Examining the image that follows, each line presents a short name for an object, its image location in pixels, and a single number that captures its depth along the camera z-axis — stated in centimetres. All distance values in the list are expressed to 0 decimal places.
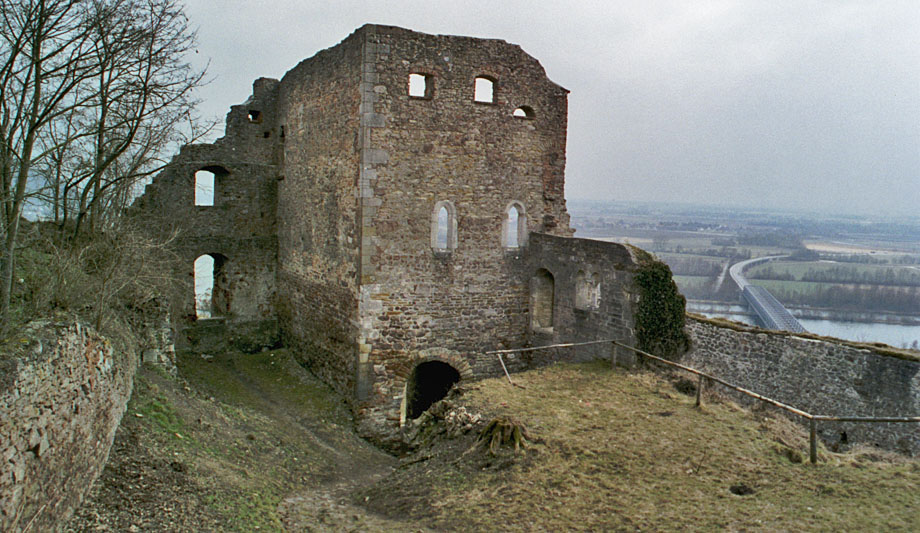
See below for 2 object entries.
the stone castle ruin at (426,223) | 1405
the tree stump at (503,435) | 939
